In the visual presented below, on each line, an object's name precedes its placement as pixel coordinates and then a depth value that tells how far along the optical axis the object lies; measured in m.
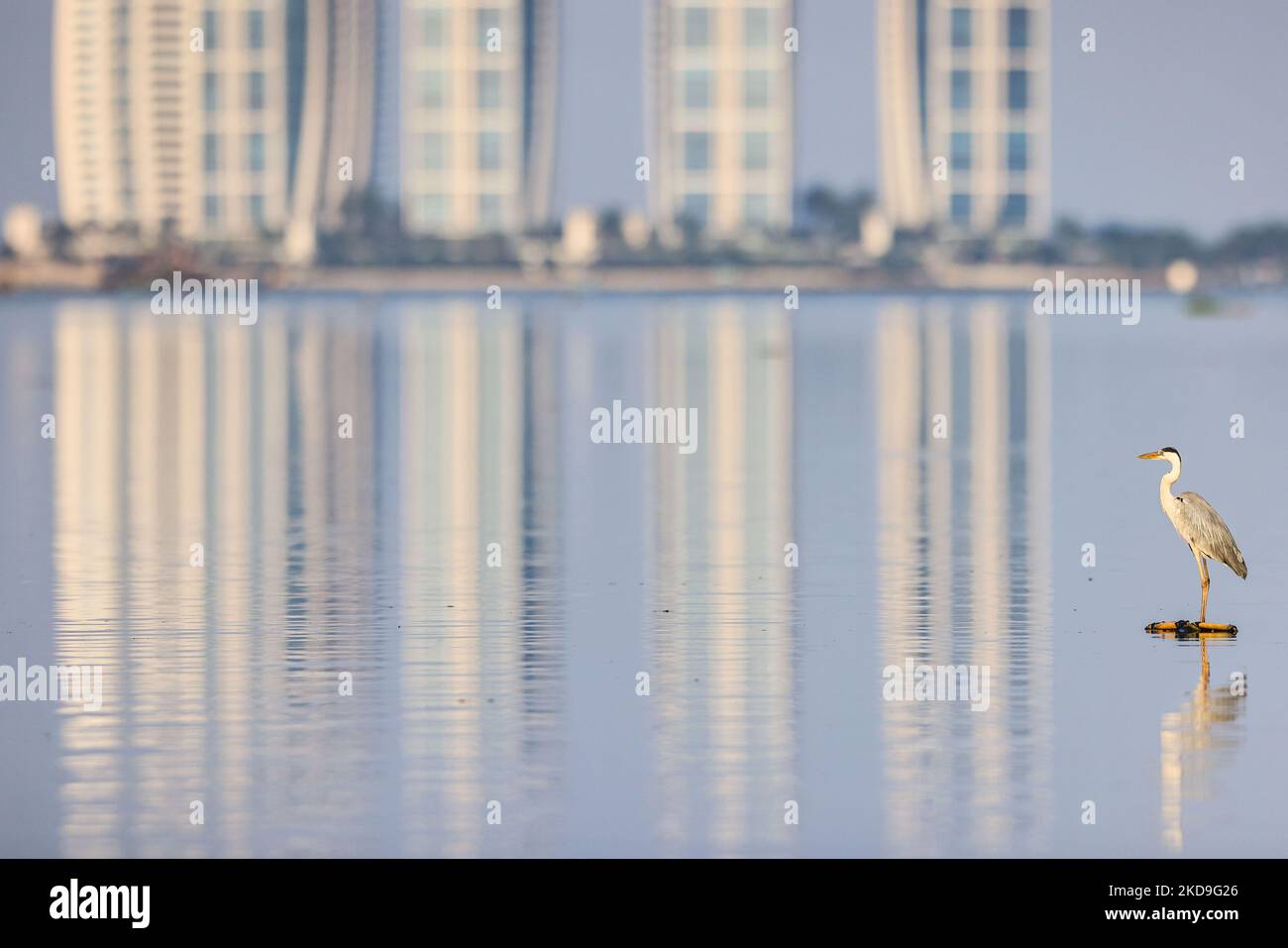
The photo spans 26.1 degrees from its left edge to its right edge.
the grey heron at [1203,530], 19.45
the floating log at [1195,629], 19.70
